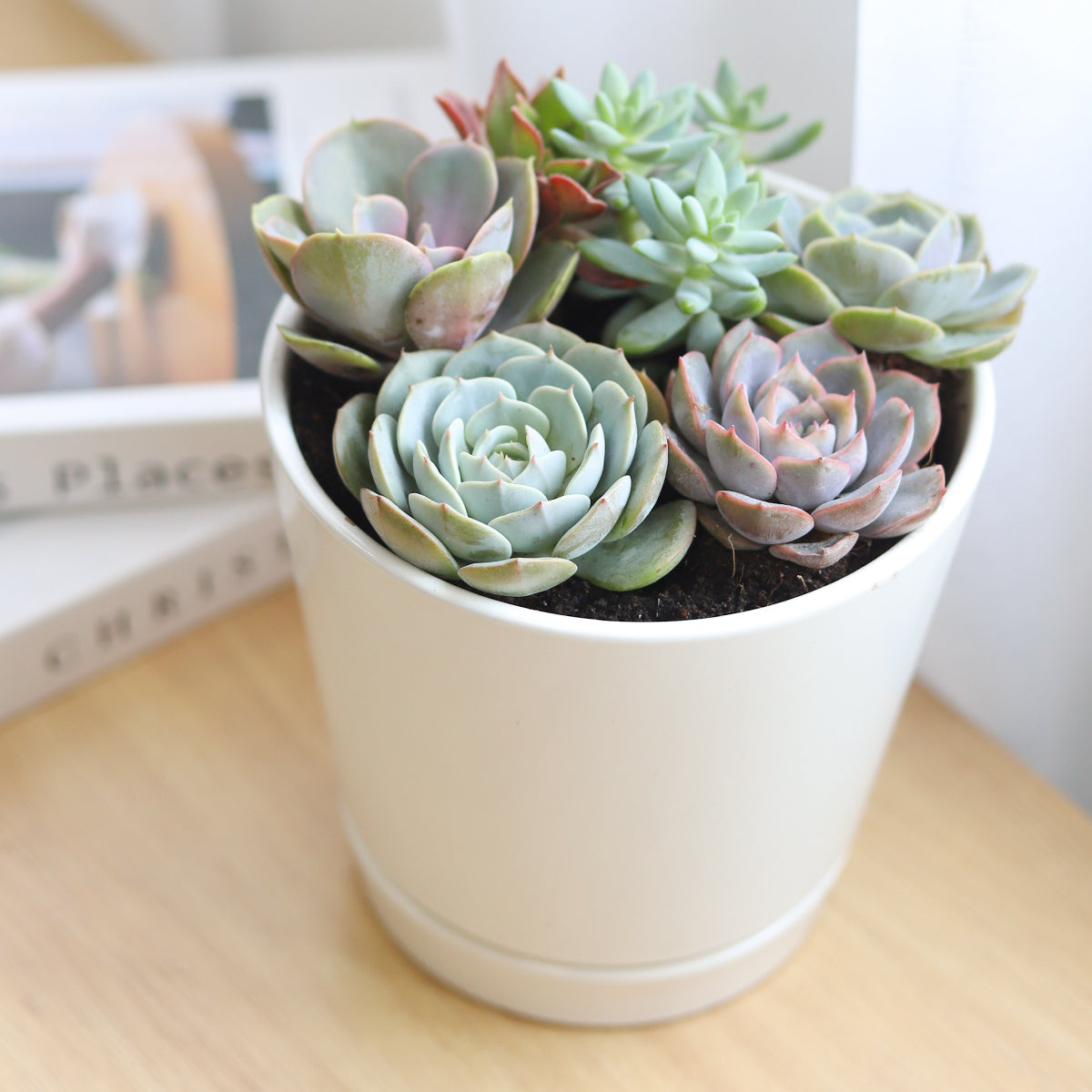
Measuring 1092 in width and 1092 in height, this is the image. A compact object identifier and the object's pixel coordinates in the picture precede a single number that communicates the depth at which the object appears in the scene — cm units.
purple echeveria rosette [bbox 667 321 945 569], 38
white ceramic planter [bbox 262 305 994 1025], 37
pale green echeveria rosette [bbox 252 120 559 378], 39
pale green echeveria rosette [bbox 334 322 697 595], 36
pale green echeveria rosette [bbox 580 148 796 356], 41
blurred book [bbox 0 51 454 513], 69
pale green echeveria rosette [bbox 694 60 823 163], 49
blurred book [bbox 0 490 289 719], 65
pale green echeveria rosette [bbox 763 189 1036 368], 42
